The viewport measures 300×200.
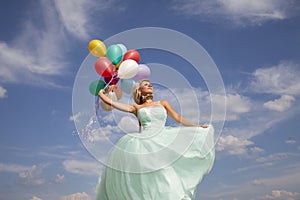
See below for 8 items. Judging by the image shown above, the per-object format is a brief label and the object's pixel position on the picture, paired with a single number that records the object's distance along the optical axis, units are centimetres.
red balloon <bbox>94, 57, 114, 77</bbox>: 574
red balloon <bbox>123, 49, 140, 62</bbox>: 599
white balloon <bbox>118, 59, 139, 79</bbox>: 566
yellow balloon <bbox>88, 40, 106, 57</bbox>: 604
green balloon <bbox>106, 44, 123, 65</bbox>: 594
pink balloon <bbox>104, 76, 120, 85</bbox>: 583
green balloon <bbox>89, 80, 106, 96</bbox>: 578
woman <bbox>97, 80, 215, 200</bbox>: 471
